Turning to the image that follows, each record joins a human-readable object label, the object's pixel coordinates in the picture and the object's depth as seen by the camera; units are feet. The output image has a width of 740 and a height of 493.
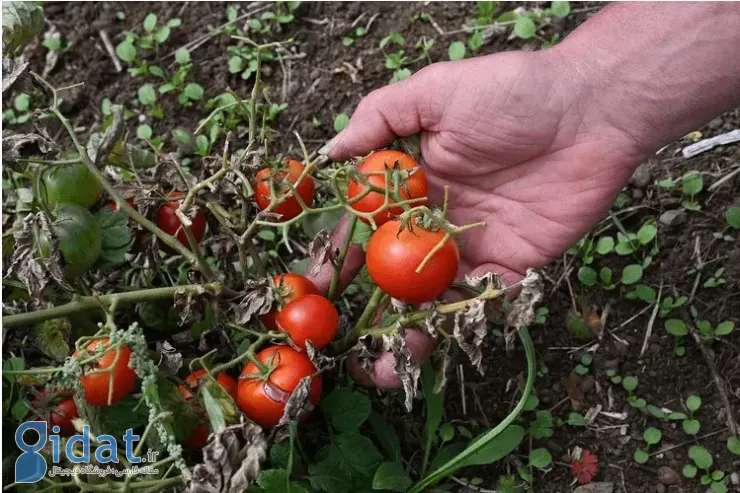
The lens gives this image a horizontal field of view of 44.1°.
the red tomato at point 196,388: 1.52
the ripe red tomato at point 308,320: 1.51
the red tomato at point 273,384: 1.47
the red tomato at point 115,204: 1.72
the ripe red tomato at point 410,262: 1.40
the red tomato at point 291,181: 1.64
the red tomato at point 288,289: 1.57
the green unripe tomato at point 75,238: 1.52
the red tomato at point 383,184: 1.55
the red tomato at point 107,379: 1.44
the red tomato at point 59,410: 1.55
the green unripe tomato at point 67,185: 1.65
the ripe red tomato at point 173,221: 1.69
